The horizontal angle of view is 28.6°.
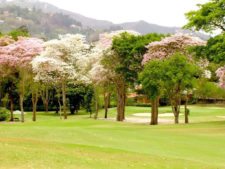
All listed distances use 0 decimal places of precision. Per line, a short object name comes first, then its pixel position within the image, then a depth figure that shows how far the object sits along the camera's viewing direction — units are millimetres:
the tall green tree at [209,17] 41250
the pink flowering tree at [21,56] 54406
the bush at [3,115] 60219
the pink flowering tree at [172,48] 48906
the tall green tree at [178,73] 45969
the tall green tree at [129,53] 53106
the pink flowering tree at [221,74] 46303
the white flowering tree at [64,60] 56062
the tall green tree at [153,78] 46625
